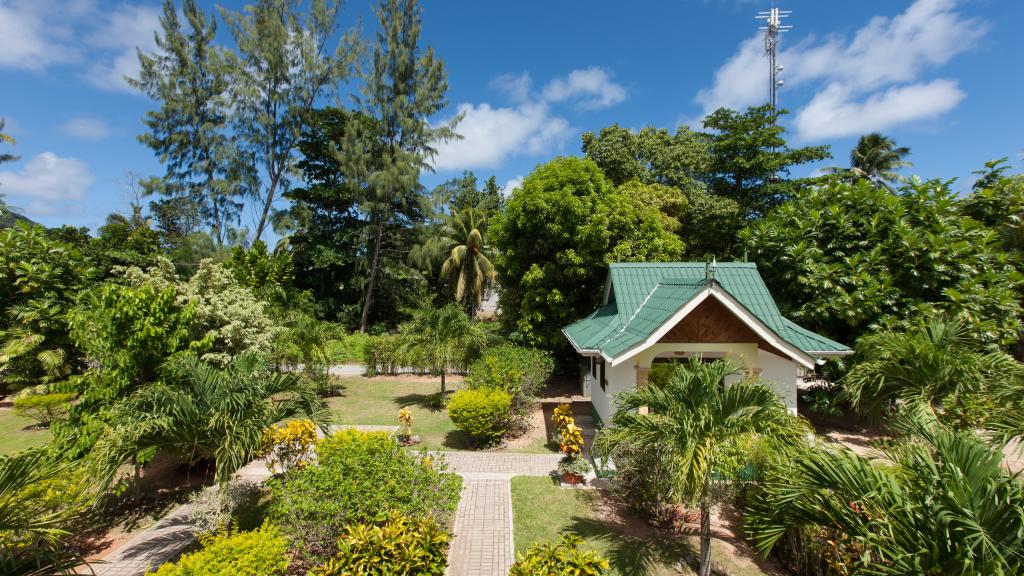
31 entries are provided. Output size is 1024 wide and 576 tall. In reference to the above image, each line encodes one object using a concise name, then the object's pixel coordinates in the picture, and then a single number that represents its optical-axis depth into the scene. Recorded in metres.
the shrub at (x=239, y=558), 4.36
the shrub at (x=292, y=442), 7.59
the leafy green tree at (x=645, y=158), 23.91
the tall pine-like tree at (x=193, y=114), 26.78
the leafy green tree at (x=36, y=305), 14.48
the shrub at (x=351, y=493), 5.67
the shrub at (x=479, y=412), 11.05
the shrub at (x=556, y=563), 4.32
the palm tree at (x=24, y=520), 4.42
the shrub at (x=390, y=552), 4.77
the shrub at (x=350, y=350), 24.23
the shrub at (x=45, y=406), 12.65
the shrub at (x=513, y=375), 12.44
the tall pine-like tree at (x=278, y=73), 26.42
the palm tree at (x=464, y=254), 29.91
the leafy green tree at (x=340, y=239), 29.48
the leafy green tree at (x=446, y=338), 14.55
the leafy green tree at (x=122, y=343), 8.39
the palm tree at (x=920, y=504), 3.58
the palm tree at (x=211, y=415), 6.16
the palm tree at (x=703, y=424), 5.27
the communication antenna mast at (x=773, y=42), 25.02
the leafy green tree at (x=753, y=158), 21.23
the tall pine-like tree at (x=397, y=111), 27.03
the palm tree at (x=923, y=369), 8.15
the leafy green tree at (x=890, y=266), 11.59
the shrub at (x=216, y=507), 6.26
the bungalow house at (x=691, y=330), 9.78
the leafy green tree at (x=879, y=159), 30.91
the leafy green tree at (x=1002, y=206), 13.94
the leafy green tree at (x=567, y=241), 16.62
